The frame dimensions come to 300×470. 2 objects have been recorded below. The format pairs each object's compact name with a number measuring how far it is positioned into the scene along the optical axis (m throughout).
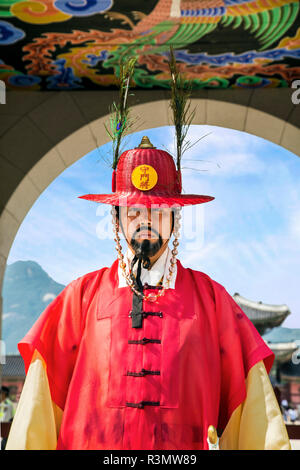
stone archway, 5.56
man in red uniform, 2.43
